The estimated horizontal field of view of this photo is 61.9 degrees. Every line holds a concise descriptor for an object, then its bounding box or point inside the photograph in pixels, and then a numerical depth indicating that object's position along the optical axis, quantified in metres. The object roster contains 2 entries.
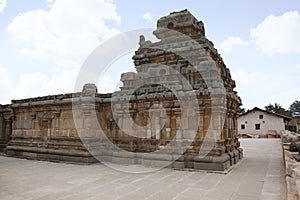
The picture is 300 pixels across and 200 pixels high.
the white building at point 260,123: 38.94
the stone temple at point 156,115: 7.59
